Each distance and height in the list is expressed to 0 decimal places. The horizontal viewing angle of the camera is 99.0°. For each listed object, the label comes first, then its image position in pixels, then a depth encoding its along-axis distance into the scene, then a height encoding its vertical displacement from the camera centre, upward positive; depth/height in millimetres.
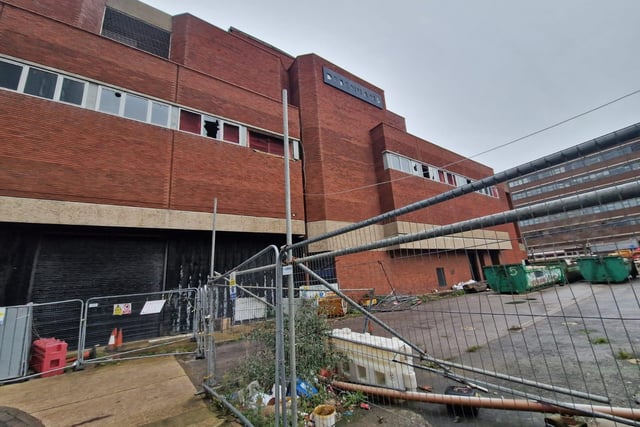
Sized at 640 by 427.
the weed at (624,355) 4844 -1668
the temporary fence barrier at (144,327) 8445 -1141
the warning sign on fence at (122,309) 7870 -347
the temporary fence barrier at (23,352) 5977 -1082
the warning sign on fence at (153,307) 8648 -376
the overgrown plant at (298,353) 4035 -1041
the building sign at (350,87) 18656 +13638
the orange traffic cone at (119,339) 9492 -1427
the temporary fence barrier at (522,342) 1972 -1615
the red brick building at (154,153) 9227 +5998
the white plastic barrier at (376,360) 4012 -1244
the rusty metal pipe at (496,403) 2817 -1529
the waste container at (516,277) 14977 -523
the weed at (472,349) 5863 -1639
